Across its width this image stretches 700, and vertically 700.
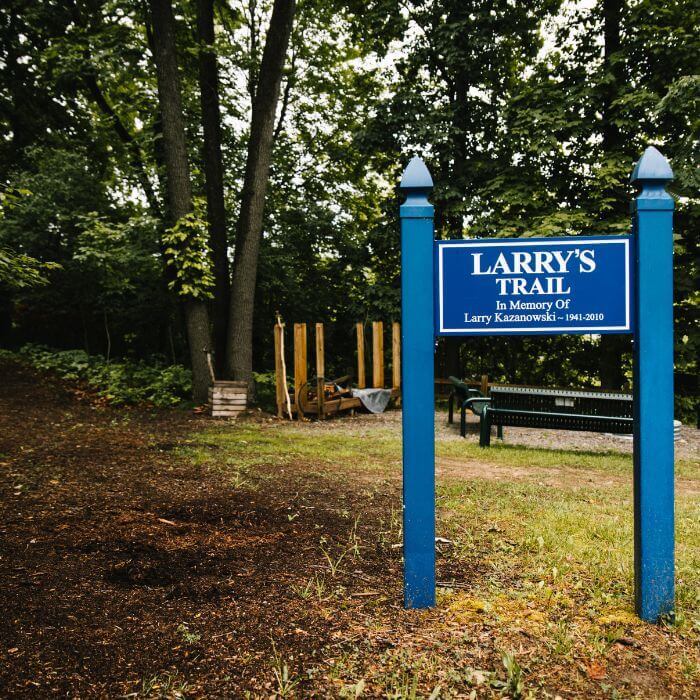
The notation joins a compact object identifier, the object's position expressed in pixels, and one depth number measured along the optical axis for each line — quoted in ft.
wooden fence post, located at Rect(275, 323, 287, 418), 35.06
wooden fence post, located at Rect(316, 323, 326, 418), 35.86
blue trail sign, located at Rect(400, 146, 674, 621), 8.39
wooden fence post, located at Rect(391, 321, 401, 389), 43.57
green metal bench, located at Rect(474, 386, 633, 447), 22.57
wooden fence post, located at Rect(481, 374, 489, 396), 37.05
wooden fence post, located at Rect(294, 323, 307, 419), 35.01
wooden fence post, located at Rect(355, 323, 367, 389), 42.05
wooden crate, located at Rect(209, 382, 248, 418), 32.04
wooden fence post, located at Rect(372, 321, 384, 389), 42.93
